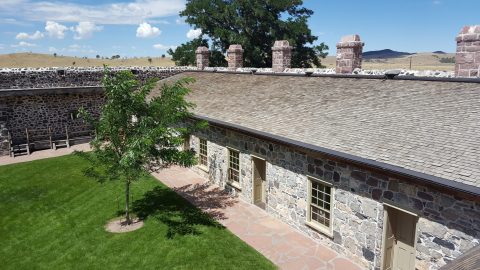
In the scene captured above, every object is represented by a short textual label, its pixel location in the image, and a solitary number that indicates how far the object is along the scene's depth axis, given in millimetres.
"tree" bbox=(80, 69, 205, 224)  10164
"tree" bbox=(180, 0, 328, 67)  32062
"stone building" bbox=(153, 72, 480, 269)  7250
